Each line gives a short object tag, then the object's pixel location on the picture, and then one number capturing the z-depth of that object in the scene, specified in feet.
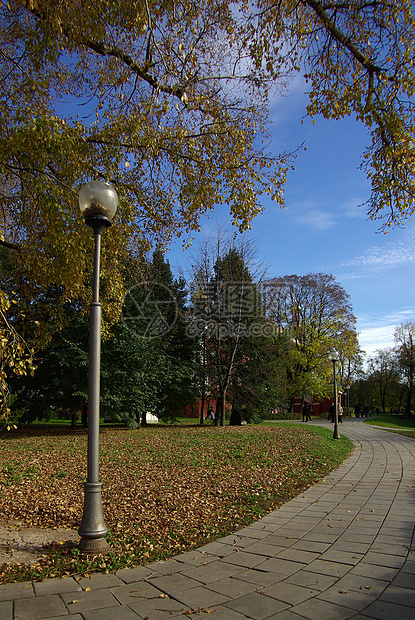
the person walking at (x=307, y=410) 107.55
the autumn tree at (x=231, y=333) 69.72
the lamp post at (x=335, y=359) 52.14
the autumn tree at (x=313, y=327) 108.37
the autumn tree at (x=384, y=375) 179.94
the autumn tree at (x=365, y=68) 20.12
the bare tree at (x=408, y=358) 158.61
